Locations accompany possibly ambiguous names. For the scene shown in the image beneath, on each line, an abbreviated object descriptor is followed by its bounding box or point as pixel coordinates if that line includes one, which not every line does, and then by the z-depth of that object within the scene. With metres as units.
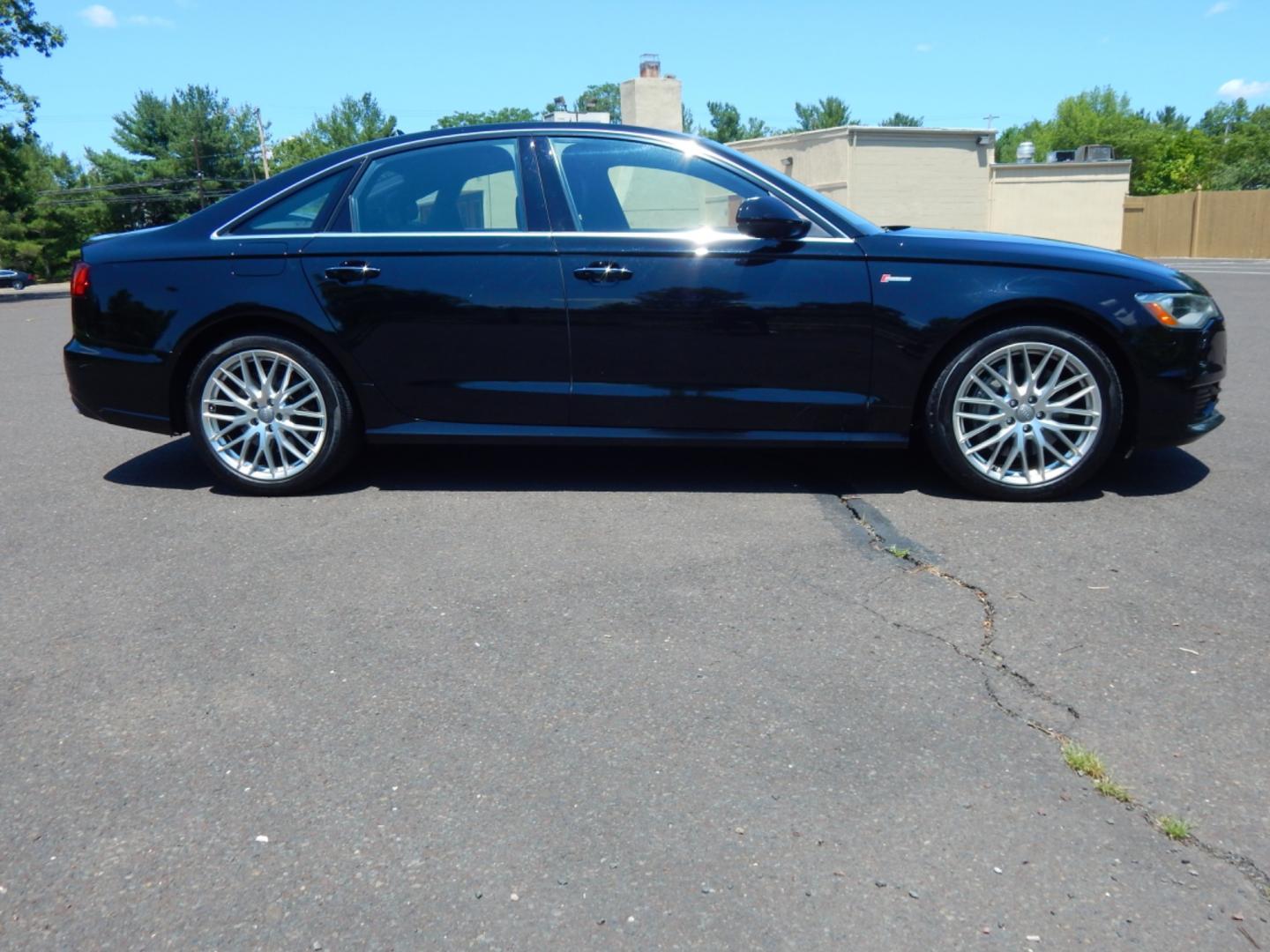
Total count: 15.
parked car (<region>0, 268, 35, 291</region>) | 45.47
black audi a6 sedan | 4.99
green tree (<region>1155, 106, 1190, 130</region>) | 124.91
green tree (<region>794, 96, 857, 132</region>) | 106.25
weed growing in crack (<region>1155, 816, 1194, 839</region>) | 2.51
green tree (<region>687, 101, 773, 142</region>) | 106.44
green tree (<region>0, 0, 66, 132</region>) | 32.16
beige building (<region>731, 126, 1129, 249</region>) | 30.27
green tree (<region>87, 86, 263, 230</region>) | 74.50
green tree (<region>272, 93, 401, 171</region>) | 100.75
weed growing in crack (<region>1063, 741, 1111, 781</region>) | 2.76
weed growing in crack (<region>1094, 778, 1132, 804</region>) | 2.66
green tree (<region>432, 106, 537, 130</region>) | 106.81
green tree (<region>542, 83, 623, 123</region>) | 97.00
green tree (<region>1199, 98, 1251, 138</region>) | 118.50
